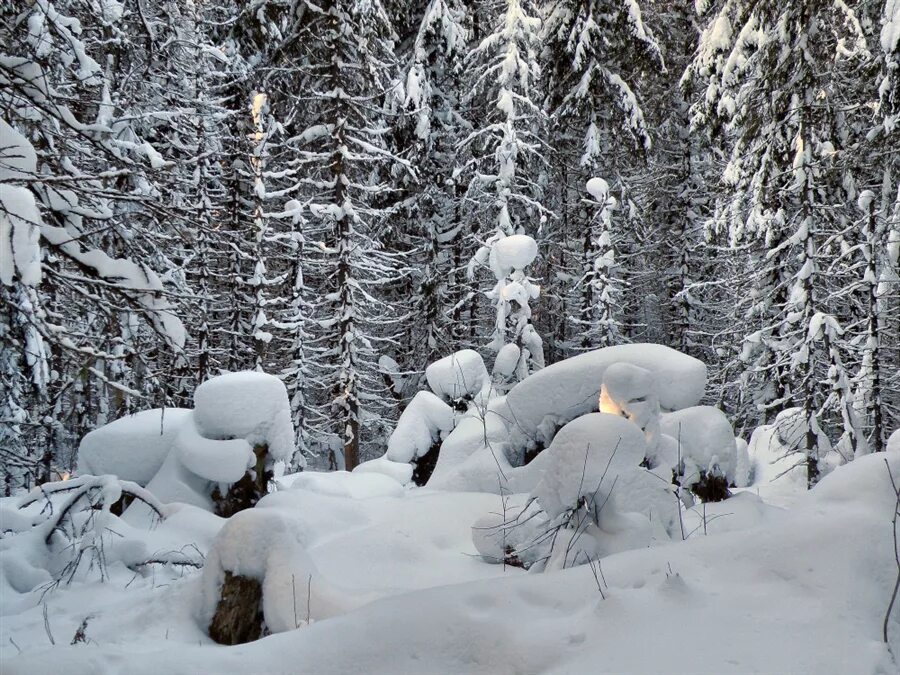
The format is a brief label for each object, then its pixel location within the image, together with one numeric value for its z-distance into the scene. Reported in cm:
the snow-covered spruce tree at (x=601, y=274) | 1642
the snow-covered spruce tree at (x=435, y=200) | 1681
